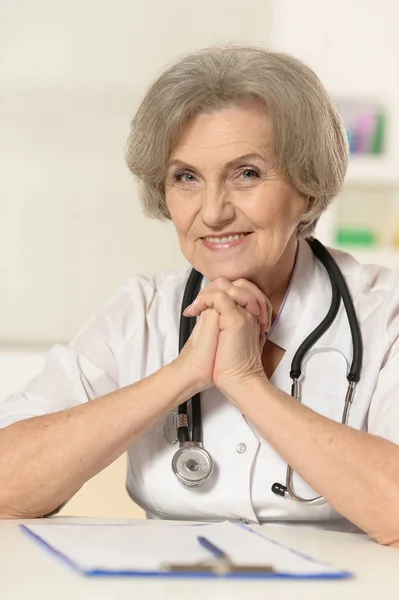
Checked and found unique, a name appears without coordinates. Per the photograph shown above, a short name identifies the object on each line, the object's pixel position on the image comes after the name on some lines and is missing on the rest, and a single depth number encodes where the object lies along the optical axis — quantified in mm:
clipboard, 1132
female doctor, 1375
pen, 1172
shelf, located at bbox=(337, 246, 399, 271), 2539
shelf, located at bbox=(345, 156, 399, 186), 2514
